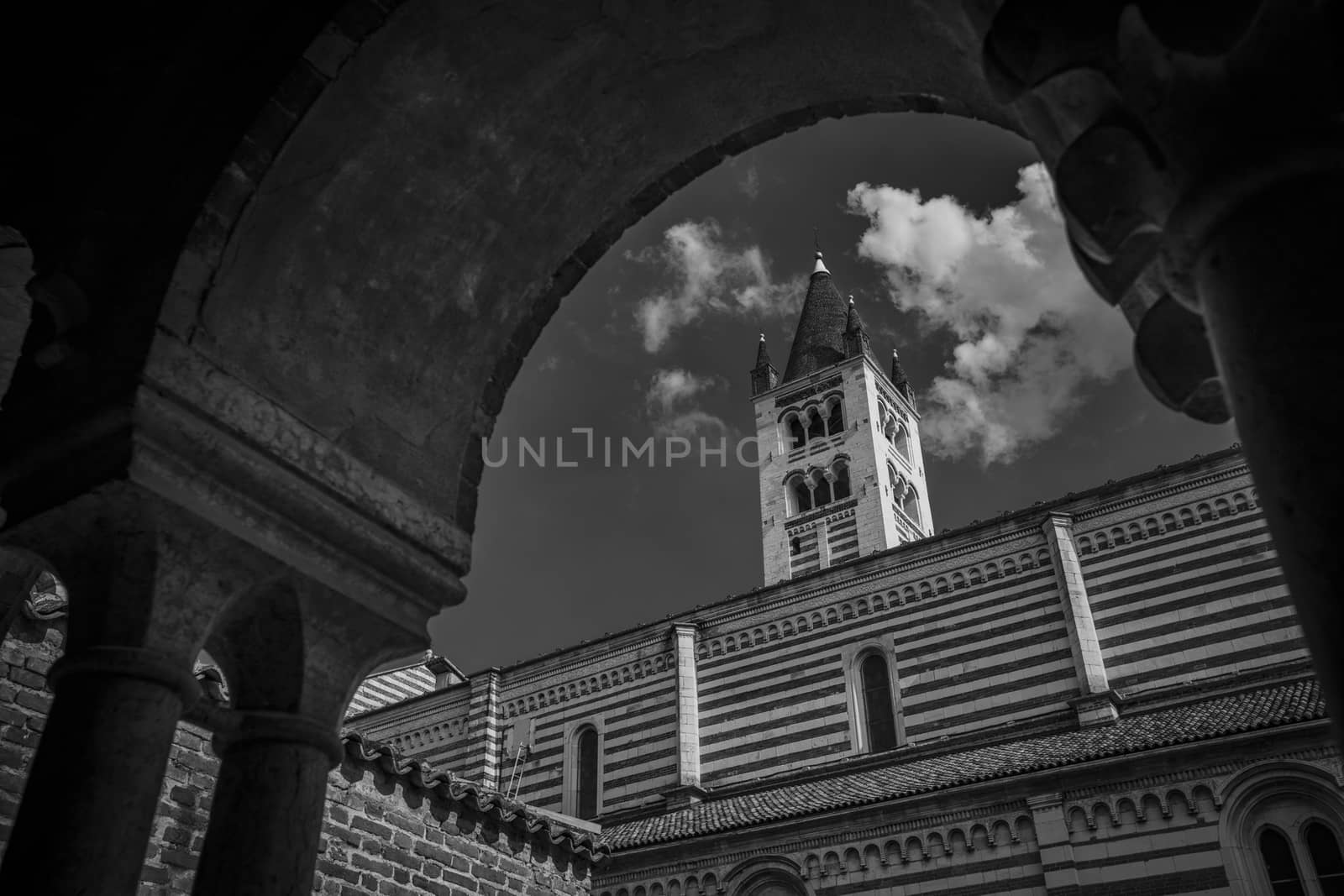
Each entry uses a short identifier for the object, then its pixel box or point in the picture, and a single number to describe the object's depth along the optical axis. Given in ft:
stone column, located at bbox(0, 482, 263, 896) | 8.07
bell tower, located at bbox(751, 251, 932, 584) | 111.14
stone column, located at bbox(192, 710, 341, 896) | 9.43
